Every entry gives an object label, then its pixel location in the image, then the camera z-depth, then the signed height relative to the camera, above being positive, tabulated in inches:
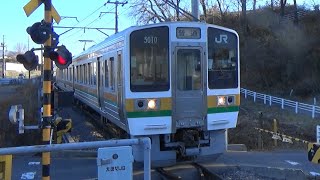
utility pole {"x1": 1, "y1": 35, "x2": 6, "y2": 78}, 3254.2 +51.7
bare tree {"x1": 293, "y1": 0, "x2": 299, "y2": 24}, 1755.0 +241.2
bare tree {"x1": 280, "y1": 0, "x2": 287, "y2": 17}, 1866.4 +279.7
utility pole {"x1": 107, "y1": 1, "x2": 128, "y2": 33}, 1318.2 +208.0
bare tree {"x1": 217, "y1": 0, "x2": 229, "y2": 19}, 2082.9 +304.5
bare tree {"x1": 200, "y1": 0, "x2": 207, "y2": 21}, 2006.6 +297.5
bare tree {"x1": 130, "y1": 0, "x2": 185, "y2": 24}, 1756.9 +242.3
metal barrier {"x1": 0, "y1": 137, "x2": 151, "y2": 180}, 187.6 -30.7
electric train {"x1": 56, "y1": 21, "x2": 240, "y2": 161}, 348.8 -9.1
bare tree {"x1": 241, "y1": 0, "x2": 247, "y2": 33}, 1862.2 +253.3
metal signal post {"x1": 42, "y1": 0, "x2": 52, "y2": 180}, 269.9 -5.8
